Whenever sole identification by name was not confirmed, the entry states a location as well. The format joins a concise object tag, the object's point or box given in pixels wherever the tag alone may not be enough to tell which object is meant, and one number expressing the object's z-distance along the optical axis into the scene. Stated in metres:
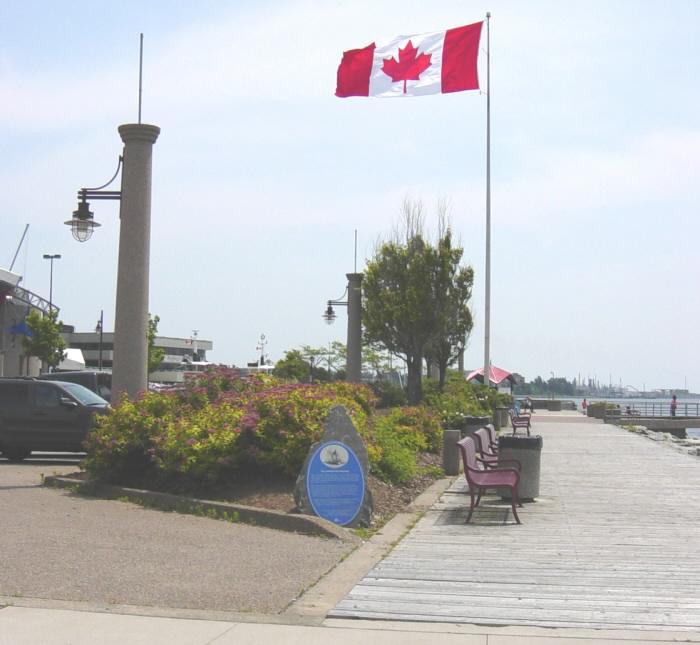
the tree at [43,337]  52.25
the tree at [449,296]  37.34
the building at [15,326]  53.03
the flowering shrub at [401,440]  14.90
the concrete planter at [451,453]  17.66
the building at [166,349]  111.25
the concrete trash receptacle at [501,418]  34.84
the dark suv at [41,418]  19.73
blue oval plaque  11.61
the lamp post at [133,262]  15.61
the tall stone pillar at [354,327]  37.19
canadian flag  25.47
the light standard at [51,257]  68.69
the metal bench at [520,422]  30.30
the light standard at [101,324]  62.45
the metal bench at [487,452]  13.88
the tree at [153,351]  62.91
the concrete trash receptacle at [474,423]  20.34
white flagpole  34.38
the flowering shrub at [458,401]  25.33
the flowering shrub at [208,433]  13.16
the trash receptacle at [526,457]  13.99
